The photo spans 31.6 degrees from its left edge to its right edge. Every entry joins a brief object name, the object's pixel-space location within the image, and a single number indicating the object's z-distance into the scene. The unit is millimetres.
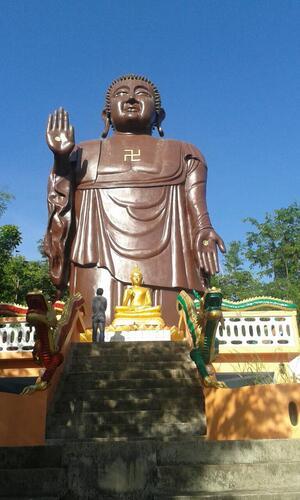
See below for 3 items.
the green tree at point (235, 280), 20859
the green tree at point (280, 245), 20688
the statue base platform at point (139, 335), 8742
